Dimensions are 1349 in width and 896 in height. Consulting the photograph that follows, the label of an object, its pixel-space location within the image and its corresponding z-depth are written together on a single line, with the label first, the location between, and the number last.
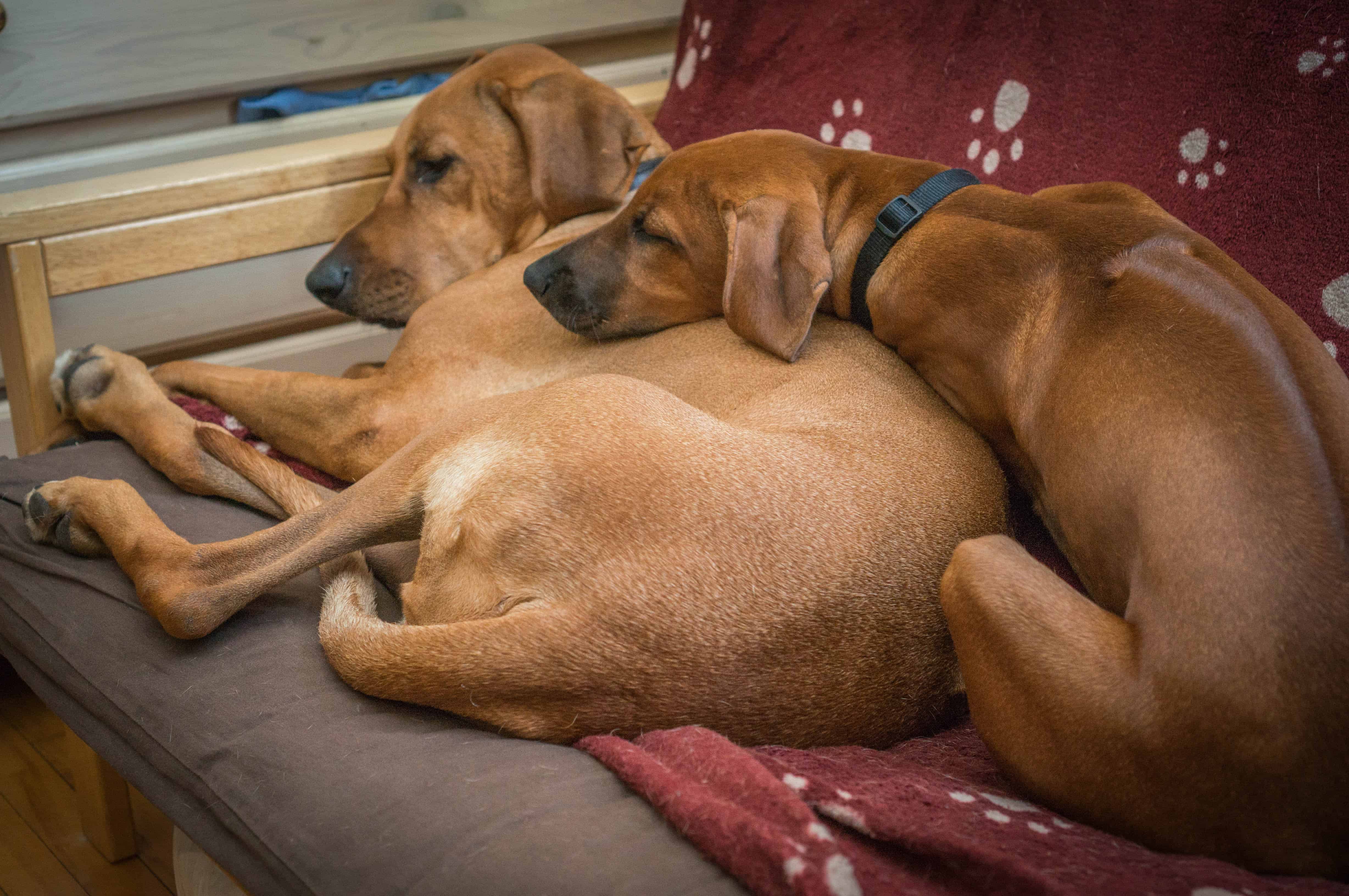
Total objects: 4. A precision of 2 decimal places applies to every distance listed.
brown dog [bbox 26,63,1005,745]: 1.01
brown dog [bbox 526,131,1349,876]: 0.94
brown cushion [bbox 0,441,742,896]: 0.94
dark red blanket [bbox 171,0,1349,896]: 0.91
